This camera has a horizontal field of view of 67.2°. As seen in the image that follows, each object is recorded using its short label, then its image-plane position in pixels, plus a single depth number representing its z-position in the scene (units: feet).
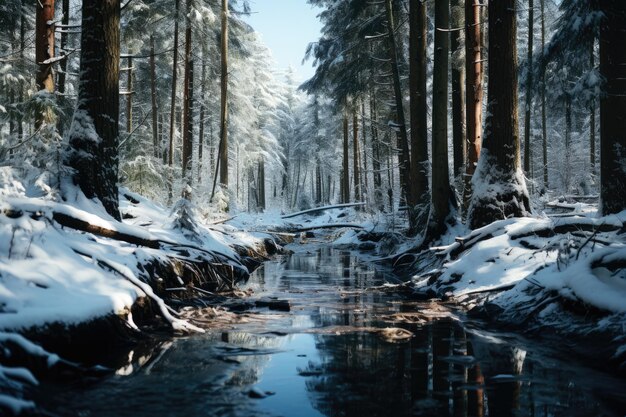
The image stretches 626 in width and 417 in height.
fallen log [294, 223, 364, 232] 61.48
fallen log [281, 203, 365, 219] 71.37
